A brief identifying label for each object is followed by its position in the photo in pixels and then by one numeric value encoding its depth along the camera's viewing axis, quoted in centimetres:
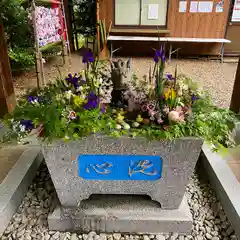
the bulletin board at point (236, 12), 542
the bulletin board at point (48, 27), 308
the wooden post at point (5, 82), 233
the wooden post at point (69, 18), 578
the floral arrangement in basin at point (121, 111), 106
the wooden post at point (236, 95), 208
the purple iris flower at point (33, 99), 120
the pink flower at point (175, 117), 103
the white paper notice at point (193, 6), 545
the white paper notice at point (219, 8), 546
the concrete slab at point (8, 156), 164
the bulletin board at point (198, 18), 547
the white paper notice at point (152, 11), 556
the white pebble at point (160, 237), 124
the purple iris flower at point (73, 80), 122
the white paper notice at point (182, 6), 548
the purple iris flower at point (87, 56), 110
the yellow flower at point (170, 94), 108
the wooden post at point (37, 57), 297
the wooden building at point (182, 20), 551
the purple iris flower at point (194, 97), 119
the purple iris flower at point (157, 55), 107
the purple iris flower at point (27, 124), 110
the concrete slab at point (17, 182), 129
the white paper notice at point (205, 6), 545
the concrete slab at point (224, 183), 125
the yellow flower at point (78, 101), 110
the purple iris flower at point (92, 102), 107
